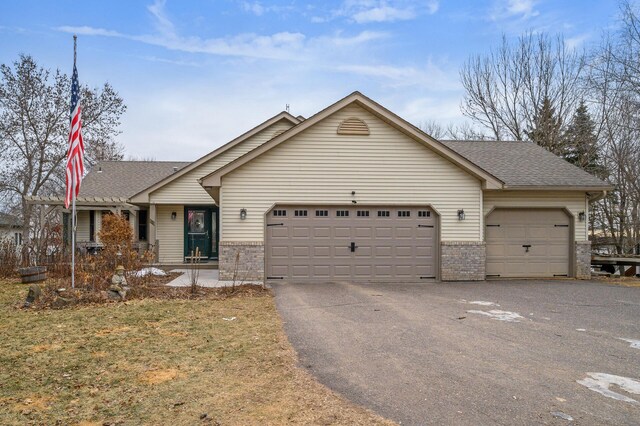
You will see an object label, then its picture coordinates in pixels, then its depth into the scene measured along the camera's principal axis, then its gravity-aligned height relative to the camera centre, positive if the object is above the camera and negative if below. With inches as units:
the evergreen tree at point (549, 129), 1083.9 +234.6
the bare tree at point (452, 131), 1273.4 +291.7
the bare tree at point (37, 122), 1001.5 +246.7
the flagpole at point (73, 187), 402.0 +34.5
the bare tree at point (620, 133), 649.6 +174.1
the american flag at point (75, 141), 403.2 +77.7
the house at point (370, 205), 496.1 +21.6
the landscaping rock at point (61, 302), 356.2 -64.7
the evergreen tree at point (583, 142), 1024.2 +194.4
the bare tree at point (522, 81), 1075.9 +363.8
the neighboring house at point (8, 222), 1206.0 +6.6
